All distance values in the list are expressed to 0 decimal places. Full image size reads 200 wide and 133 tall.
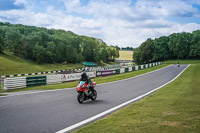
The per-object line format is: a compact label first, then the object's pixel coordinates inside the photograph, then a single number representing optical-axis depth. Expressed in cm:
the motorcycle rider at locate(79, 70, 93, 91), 1189
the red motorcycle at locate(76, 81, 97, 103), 1143
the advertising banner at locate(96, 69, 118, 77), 3638
